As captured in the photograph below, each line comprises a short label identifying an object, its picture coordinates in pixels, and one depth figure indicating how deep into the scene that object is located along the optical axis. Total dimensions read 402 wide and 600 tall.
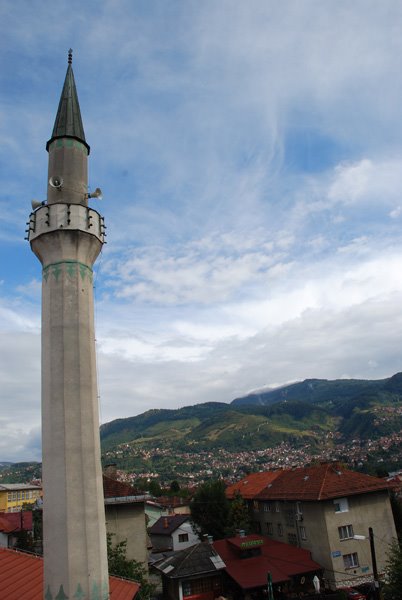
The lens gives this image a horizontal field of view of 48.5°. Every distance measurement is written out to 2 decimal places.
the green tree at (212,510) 44.78
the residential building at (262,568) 29.17
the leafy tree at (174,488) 103.59
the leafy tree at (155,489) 102.44
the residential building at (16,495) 74.06
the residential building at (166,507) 66.31
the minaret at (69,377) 10.70
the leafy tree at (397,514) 39.22
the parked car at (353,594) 27.05
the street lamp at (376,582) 19.29
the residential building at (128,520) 29.20
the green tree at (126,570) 21.89
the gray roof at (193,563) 29.36
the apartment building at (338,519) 31.44
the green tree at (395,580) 20.62
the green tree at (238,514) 43.19
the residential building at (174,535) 52.22
